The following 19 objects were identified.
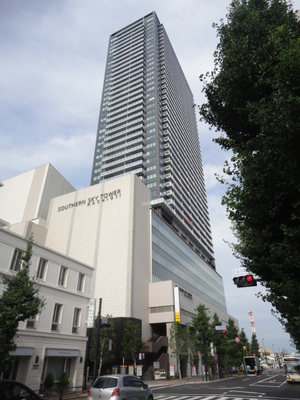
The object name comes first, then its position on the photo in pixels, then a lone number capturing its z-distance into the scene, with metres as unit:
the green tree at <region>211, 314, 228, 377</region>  45.12
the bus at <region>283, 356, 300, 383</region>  28.17
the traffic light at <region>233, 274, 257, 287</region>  12.80
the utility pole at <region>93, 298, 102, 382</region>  17.62
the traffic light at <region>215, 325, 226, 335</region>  36.42
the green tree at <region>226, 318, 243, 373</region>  55.38
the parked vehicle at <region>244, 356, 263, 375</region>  49.84
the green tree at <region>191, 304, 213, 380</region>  38.78
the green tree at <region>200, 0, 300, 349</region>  8.17
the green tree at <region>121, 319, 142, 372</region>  35.62
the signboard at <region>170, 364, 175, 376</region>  38.01
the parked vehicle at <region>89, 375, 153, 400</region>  9.63
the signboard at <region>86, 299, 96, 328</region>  23.73
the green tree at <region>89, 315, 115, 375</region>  32.22
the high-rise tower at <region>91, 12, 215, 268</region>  82.62
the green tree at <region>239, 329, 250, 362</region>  64.94
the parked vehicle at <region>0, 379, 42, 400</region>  7.21
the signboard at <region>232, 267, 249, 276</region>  13.80
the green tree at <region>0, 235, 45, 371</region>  14.14
